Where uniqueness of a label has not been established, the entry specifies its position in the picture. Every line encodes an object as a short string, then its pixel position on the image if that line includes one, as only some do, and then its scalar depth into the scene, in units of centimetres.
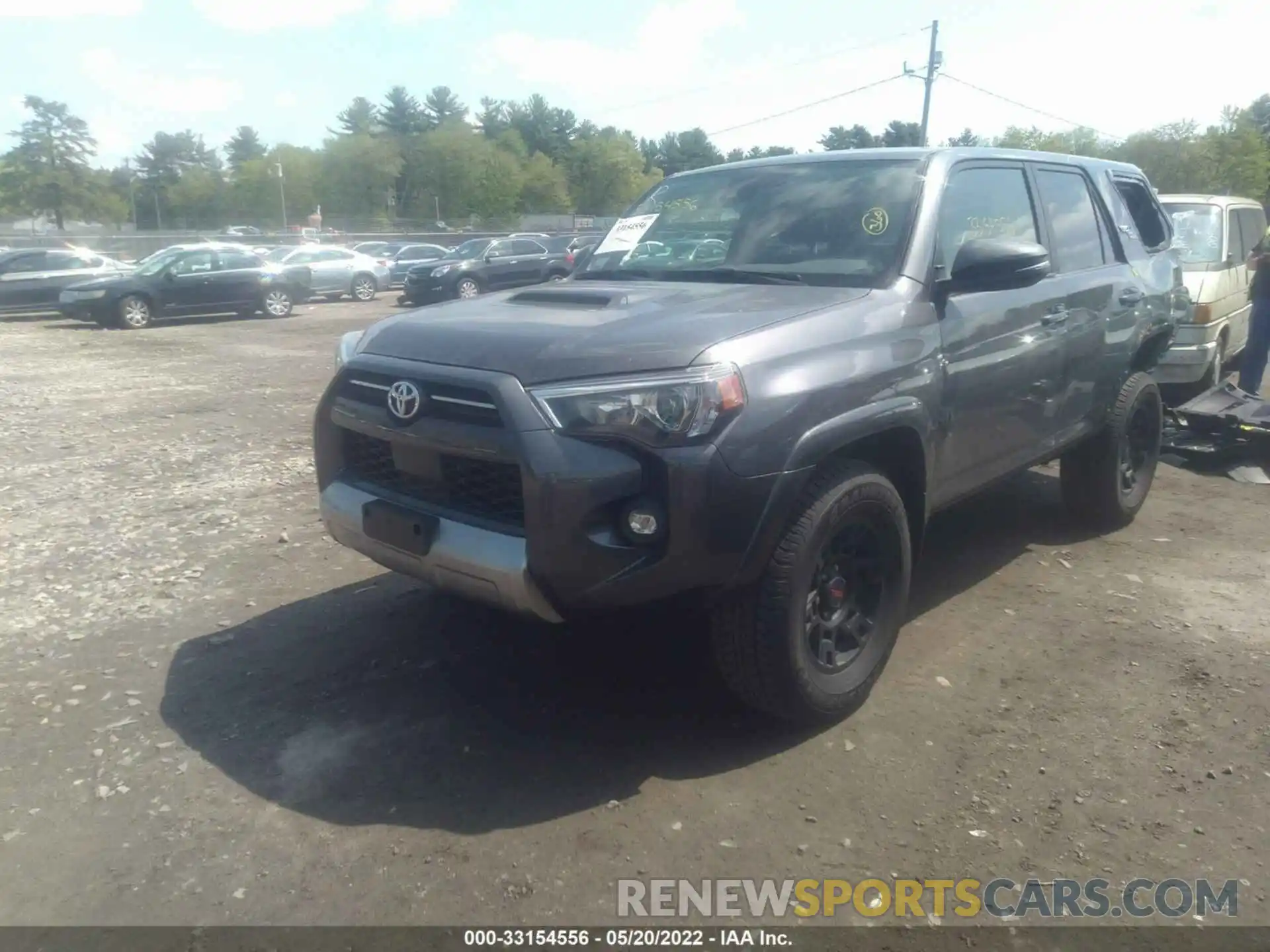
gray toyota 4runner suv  288
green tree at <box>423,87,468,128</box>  9796
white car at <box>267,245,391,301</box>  2425
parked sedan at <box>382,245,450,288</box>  2833
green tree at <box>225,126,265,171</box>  10338
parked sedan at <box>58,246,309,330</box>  1778
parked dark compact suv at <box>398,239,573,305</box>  2289
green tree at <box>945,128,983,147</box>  6807
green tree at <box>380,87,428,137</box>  9588
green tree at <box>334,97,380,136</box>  9700
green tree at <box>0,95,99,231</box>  6819
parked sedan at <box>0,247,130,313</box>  1959
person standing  857
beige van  852
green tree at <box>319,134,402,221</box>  7262
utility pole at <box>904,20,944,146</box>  3575
